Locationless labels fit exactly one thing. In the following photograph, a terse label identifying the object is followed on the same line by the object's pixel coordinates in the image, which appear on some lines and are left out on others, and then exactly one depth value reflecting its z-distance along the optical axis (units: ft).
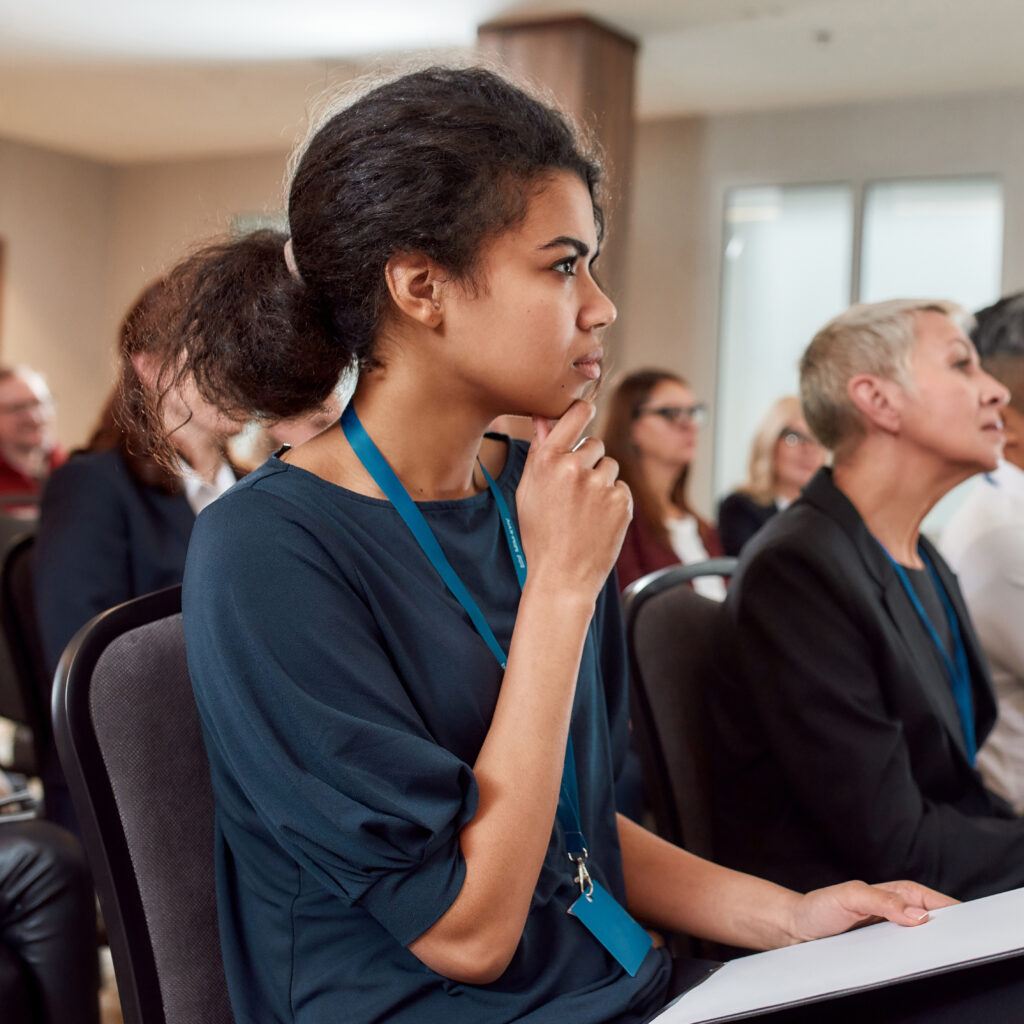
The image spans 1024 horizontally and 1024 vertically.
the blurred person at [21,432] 17.60
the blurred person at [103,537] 7.25
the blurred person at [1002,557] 6.32
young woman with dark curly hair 3.01
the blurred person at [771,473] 12.99
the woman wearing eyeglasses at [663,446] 12.44
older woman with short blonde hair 4.91
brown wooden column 19.85
